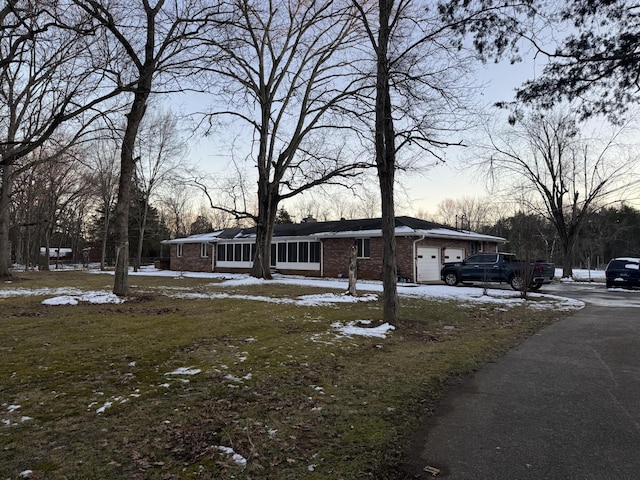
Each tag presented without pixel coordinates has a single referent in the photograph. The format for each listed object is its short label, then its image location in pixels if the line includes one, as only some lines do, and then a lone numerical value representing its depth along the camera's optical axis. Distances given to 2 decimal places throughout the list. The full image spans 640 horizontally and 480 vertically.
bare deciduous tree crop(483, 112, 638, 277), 29.03
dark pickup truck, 19.00
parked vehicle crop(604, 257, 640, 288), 21.02
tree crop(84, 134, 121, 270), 34.31
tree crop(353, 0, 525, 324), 9.12
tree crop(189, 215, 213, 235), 62.47
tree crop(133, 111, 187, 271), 36.34
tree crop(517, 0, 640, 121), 5.72
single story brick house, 22.84
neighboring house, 68.00
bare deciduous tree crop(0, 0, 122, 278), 7.54
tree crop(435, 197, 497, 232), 65.94
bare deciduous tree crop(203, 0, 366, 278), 21.89
